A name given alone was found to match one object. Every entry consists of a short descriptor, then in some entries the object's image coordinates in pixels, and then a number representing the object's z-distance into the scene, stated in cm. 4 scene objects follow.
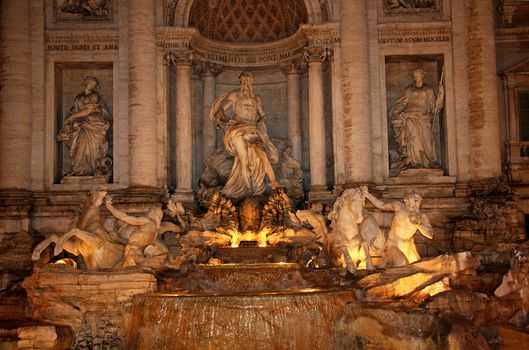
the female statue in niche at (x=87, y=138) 2284
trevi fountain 1906
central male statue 2225
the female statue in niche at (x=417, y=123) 2305
